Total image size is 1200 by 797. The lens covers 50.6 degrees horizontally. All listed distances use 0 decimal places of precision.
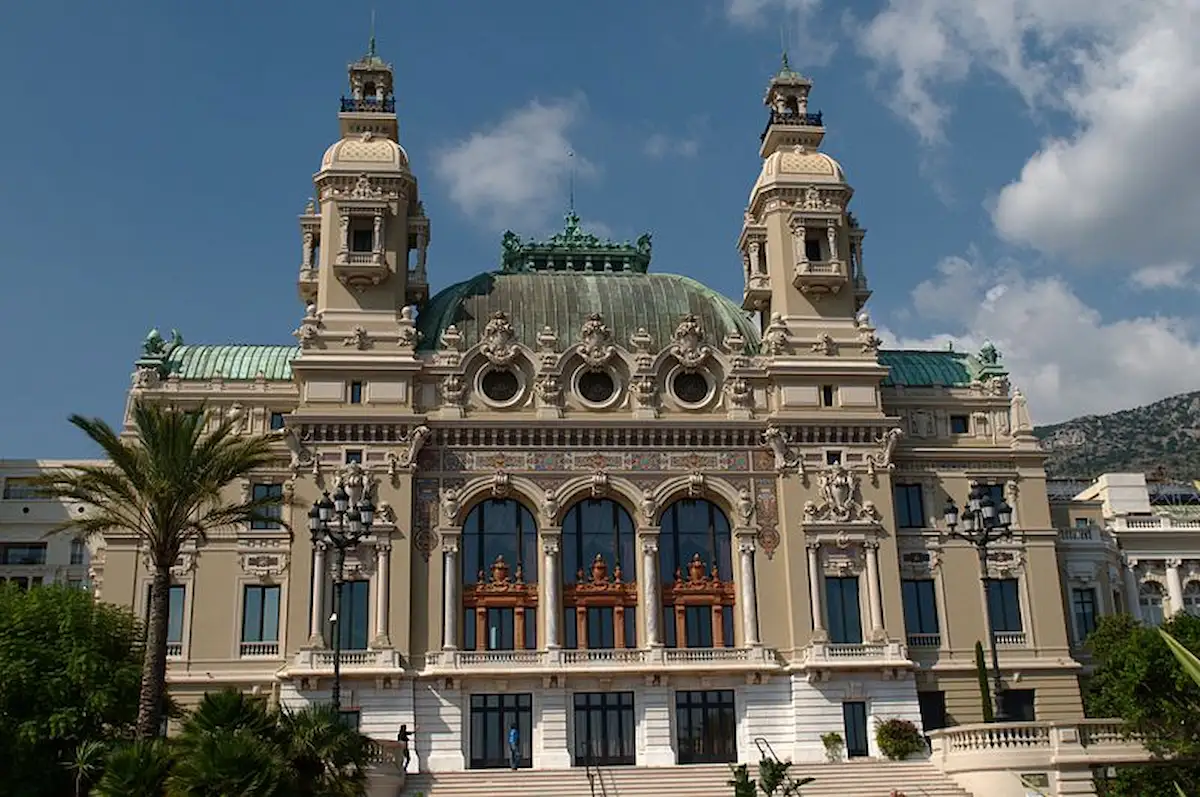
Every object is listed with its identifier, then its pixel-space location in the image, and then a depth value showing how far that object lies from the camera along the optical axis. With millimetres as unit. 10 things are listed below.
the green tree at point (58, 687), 37625
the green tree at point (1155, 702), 40688
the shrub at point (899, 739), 50250
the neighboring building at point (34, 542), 81812
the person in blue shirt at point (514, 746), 49906
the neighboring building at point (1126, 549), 59938
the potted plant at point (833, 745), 50688
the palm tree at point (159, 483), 35641
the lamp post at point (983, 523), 36031
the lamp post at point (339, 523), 35688
